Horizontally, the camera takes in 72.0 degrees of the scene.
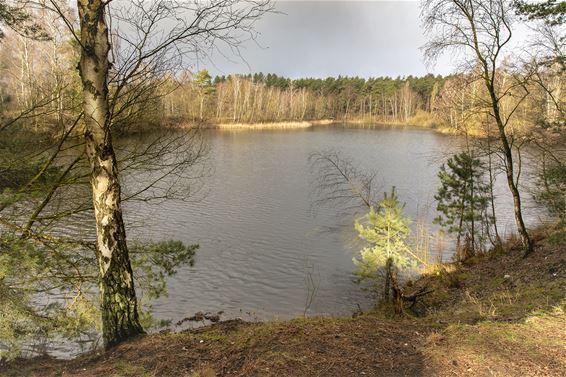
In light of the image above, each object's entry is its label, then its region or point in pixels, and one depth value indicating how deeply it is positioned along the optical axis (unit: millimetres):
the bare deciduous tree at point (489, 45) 9281
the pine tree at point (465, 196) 12094
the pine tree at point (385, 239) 8297
